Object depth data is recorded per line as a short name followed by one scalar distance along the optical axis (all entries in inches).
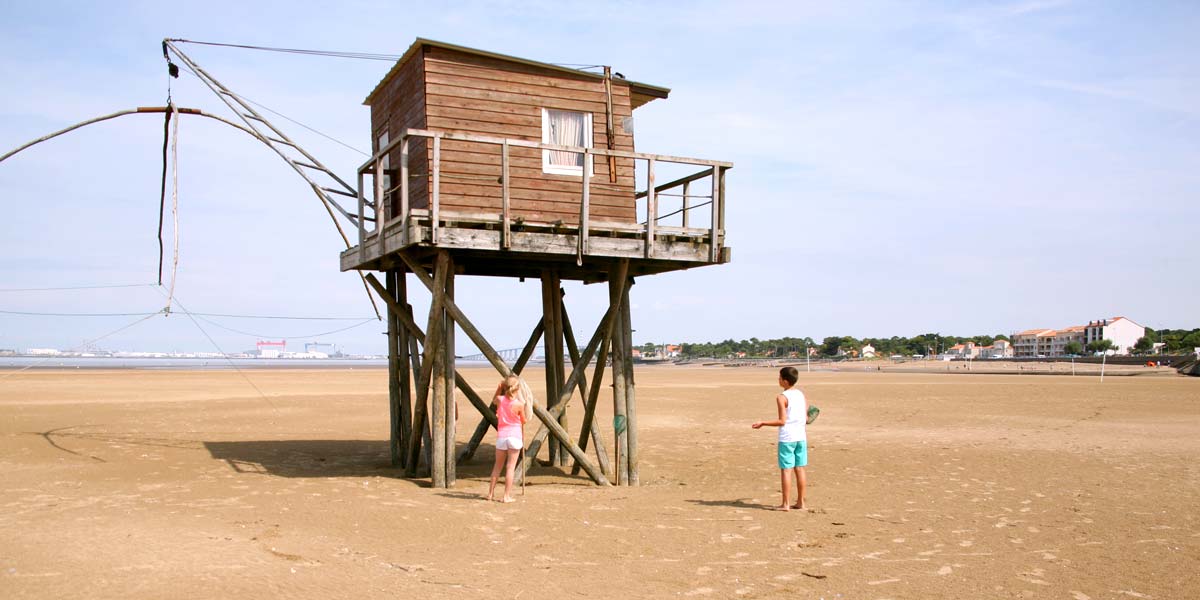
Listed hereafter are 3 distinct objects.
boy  378.6
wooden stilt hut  421.1
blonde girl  402.3
